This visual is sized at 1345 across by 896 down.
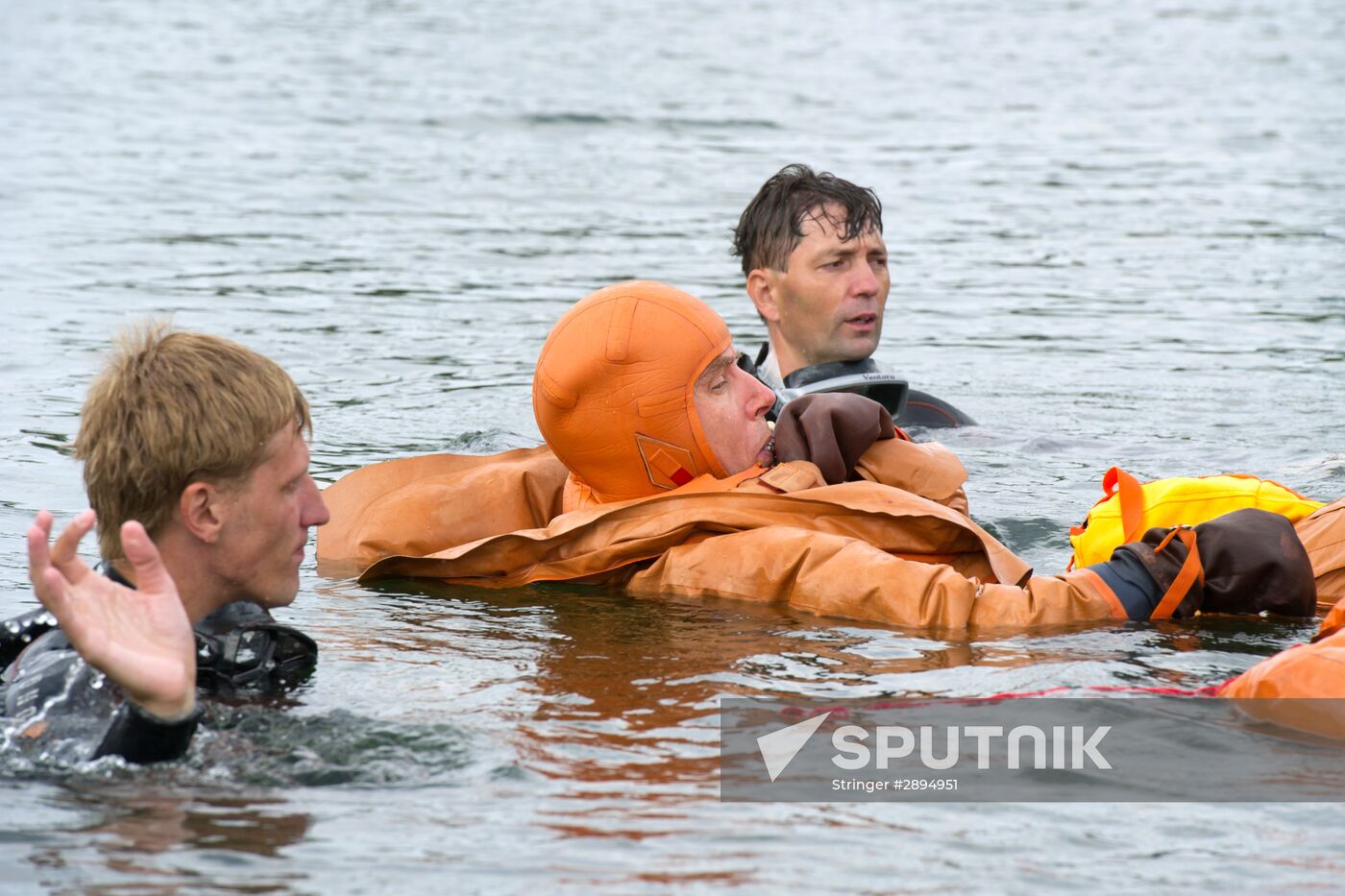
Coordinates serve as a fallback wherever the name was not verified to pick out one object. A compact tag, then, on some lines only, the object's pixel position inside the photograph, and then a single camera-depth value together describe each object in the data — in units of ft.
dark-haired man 51.57
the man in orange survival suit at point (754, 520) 35.83
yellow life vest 40.22
